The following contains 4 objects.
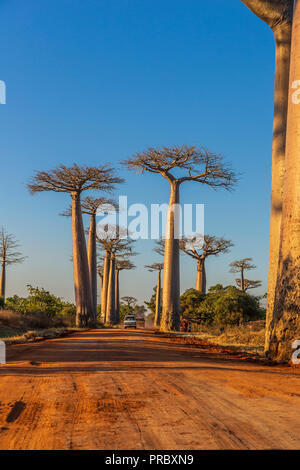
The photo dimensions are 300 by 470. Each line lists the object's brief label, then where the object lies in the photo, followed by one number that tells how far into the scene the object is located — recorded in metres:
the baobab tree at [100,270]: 63.24
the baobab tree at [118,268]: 57.81
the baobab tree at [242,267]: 57.04
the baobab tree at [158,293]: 53.86
